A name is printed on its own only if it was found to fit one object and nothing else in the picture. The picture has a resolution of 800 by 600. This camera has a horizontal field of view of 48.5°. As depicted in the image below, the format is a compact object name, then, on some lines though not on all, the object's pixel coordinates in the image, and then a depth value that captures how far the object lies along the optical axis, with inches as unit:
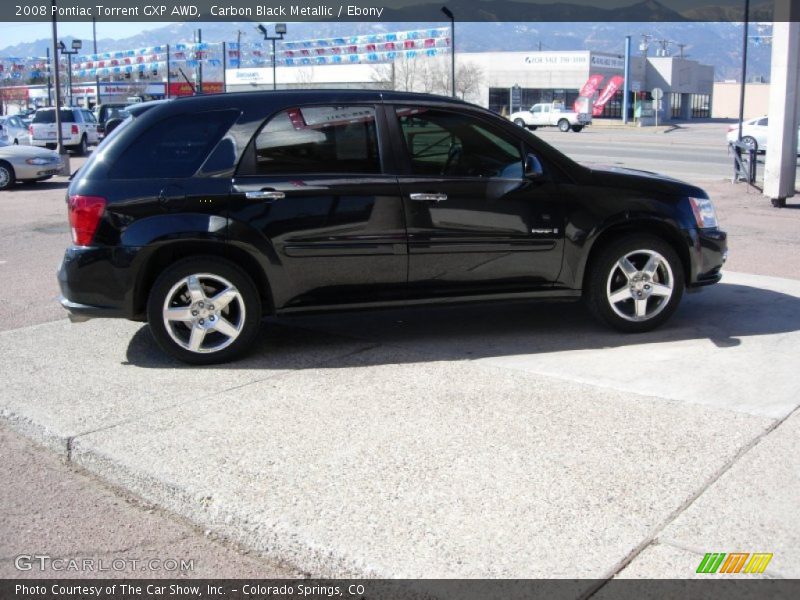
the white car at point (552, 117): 2230.6
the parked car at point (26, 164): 797.9
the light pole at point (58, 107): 911.7
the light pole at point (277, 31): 1407.5
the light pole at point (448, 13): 1300.2
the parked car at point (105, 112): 1606.8
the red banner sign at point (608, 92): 2984.7
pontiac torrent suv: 226.2
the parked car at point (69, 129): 1358.3
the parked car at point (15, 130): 1440.7
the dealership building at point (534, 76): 3147.1
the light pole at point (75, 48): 2046.1
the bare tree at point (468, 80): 3179.1
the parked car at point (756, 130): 1239.9
